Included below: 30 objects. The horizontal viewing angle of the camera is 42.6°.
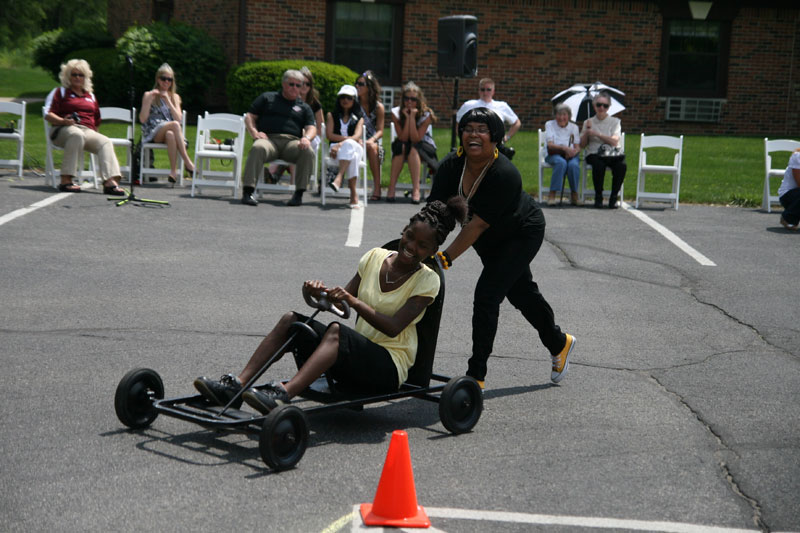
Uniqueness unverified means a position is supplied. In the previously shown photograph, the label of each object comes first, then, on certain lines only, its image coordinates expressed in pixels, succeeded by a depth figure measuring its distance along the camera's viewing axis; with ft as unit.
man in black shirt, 46.32
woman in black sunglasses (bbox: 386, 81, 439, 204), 49.03
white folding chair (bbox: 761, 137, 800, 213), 51.13
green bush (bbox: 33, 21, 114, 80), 92.99
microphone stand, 42.92
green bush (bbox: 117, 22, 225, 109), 73.20
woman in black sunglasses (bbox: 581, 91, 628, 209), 49.78
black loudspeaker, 53.67
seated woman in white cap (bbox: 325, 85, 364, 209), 46.62
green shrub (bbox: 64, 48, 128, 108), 77.05
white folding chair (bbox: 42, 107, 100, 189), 46.85
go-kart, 15.67
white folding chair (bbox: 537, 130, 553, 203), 50.49
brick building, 80.74
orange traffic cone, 13.89
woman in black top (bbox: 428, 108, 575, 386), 19.43
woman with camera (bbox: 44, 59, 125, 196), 45.47
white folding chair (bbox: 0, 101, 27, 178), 49.51
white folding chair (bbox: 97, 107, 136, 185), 50.08
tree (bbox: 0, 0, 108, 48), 159.33
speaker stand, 51.19
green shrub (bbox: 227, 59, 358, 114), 71.46
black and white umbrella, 57.26
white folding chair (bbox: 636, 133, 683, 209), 50.37
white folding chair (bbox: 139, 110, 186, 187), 49.34
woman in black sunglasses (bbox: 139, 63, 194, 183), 49.08
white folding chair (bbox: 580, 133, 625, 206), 51.01
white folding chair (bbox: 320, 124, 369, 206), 47.16
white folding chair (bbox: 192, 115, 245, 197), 47.01
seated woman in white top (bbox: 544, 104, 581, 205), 49.88
